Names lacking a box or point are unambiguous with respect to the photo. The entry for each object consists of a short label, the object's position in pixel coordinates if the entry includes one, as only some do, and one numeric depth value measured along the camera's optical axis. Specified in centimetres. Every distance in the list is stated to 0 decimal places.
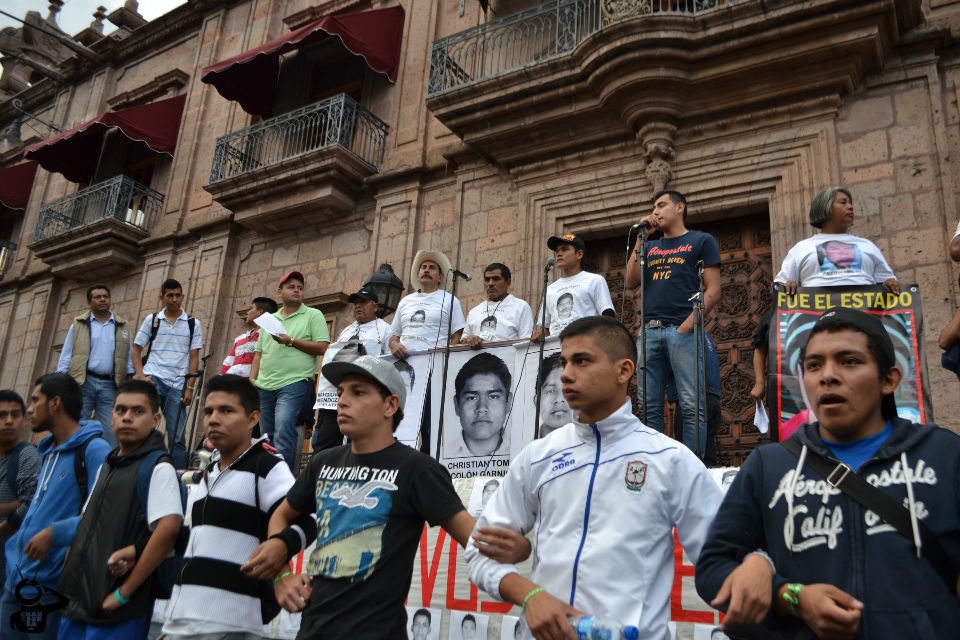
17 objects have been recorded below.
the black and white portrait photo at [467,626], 390
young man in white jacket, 222
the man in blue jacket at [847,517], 180
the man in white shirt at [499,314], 670
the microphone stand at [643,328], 503
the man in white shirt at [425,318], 693
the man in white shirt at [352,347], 659
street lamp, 833
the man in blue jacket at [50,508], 380
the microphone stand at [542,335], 564
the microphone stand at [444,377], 612
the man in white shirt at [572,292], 623
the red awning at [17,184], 1769
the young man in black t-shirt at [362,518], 275
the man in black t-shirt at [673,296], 533
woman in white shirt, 521
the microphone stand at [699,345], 488
